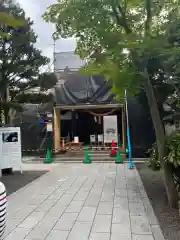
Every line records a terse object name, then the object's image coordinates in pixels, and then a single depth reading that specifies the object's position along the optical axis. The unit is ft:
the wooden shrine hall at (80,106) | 41.88
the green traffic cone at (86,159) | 36.03
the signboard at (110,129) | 42.77
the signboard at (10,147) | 26.35
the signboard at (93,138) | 45.83
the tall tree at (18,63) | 28.22
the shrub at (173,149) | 14.33
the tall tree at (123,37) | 11.82
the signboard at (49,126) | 43.16
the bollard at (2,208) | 5.71
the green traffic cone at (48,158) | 37.31
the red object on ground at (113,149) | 38.37
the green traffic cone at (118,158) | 34.95
